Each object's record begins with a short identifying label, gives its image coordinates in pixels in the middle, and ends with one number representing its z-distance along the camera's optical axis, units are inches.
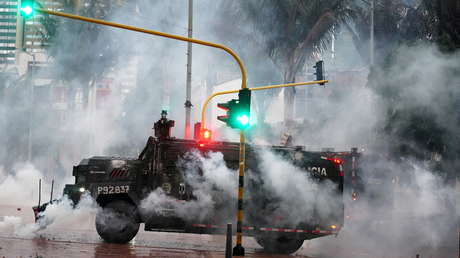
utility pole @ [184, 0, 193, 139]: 979.9
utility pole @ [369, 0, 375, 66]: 1218.0
